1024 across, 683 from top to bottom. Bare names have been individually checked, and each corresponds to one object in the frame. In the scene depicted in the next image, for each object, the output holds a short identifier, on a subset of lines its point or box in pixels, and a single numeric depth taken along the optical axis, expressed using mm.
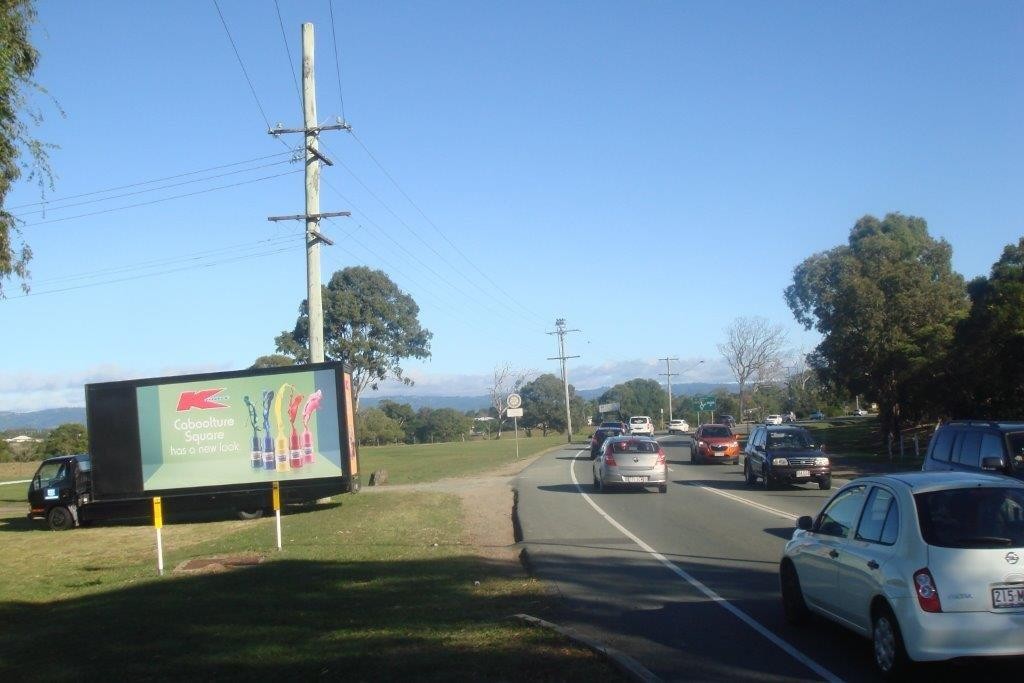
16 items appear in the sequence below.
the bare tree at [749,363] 104500
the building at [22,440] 67262
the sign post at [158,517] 15891
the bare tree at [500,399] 106431
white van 55125
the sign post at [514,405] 49397
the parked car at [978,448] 13891
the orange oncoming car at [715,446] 40594
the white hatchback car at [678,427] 86312
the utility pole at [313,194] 27156
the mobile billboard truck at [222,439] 23938
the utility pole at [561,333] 87938
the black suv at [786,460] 26078
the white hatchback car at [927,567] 6844
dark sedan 44922
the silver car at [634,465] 25781
